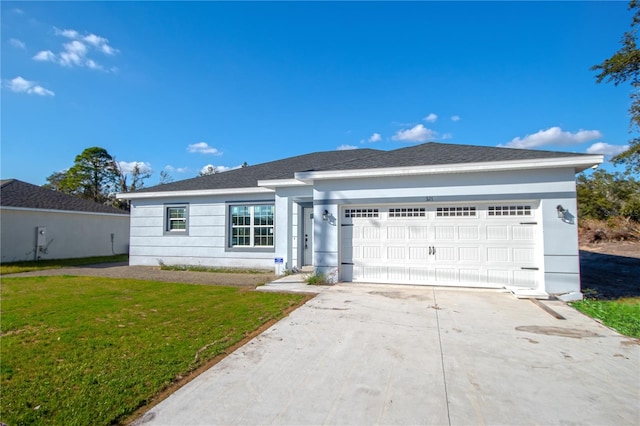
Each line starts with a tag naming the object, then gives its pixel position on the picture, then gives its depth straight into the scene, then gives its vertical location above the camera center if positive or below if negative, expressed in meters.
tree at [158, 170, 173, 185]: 37.06 +6.11
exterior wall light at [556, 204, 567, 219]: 7.25 +0.37
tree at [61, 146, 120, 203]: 32.19 +5.42
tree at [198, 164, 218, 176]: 42.06 +7.92
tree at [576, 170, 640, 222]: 20.58 +2.24
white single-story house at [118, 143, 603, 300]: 7.33 +0.22
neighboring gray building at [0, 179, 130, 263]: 15.14 +0.06
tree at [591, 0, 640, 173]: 12.73 +6.90
